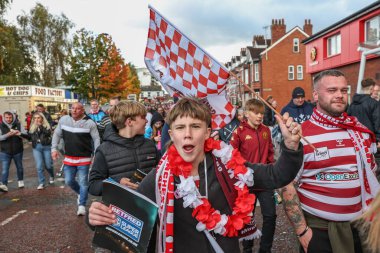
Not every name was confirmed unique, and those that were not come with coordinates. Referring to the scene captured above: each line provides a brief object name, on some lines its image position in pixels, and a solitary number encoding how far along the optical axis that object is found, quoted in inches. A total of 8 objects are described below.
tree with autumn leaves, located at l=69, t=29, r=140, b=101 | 1050.1
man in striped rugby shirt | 102.9
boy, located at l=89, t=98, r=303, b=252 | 81.7
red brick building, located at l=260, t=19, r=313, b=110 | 1433.3
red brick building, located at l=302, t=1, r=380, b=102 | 645.9
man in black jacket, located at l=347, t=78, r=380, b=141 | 214.2
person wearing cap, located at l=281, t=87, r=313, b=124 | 228.8
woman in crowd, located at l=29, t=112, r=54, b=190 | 330.3
